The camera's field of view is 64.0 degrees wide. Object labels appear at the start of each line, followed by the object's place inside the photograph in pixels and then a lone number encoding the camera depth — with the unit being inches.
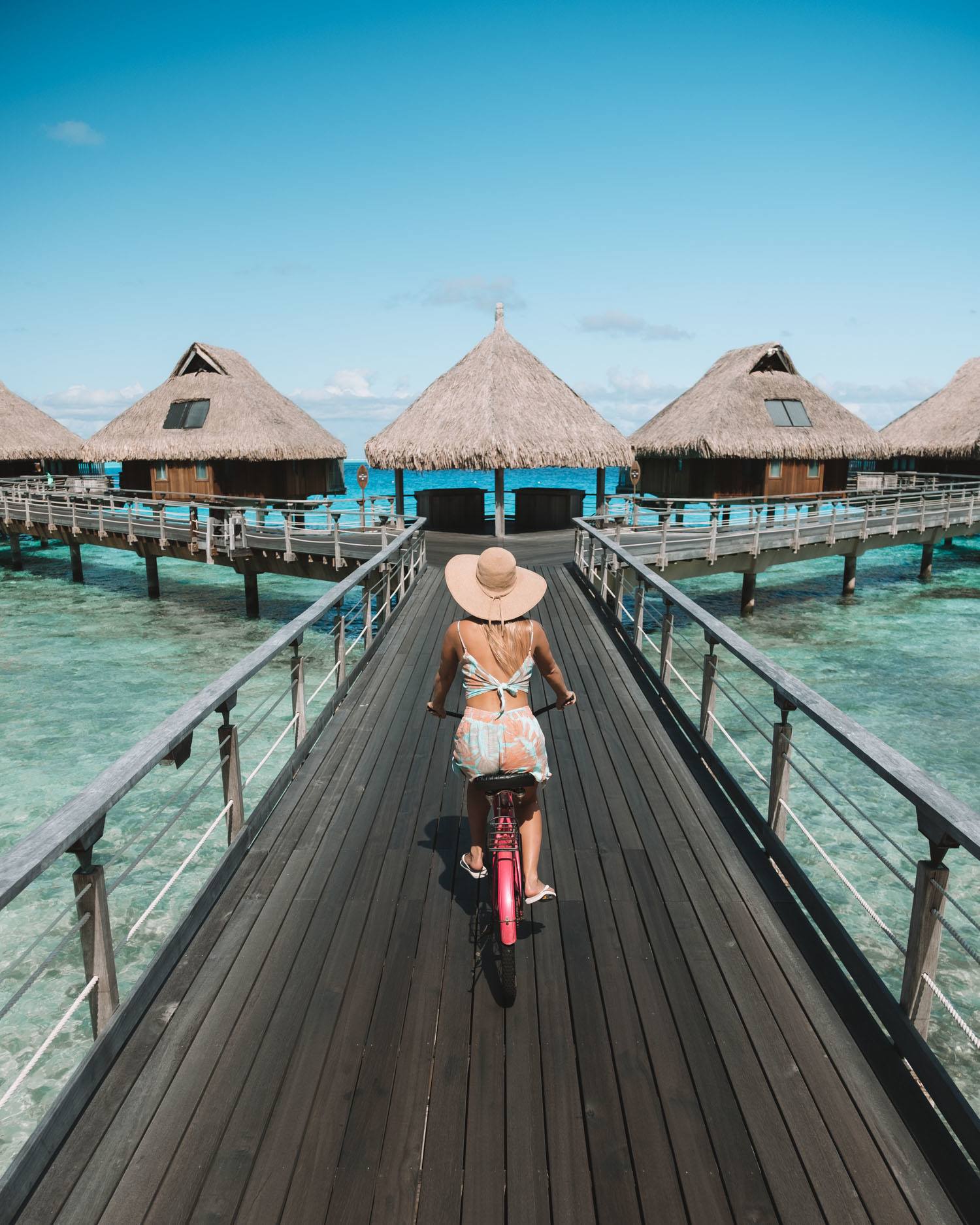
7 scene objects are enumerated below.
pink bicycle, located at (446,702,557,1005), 117.2
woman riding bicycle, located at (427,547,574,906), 127.3
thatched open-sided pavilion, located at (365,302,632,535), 755.4
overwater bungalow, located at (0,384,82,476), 1278.3
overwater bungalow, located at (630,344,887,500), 947.3
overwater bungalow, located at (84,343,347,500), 1021.2
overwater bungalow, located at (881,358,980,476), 1248.2
